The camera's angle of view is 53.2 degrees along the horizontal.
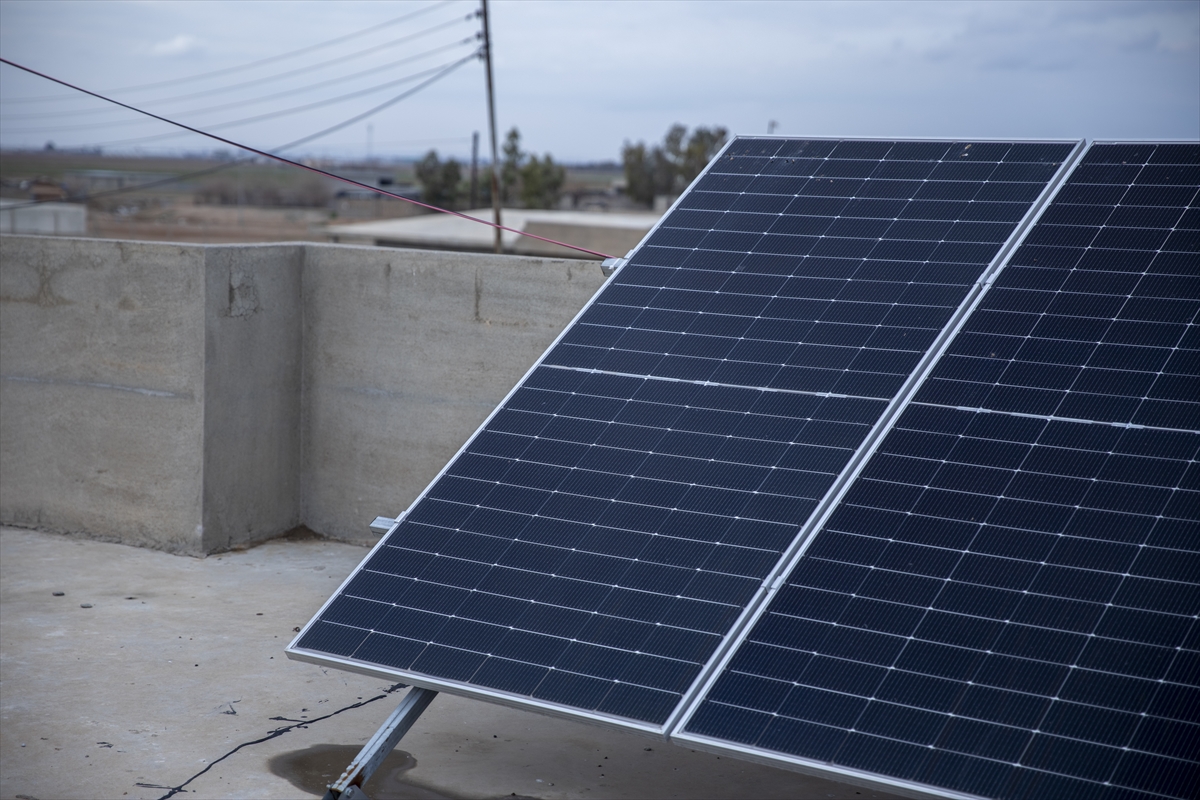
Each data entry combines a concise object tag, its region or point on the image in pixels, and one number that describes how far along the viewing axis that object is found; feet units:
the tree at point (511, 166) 315.17
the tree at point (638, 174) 356.18
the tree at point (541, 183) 291.17
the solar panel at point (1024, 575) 15.60
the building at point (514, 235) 126.82
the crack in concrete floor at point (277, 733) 22.76
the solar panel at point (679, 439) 18.84
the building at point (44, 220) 150.71
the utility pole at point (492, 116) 115.24
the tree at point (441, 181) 320.91
